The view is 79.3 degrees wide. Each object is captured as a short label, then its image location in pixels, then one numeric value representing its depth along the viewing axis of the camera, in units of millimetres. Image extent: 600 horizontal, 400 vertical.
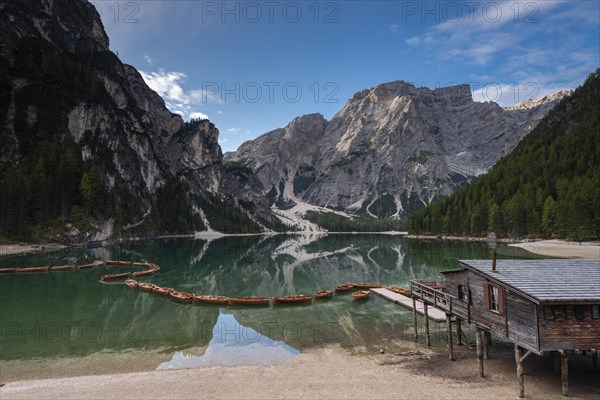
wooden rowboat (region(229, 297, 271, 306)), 49219
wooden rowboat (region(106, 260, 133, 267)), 83625
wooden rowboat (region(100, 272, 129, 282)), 66406
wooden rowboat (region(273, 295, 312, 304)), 49312
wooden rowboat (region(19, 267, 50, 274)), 71950
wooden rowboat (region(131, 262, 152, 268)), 82850
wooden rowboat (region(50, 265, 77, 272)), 75062
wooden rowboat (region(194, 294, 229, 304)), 49969
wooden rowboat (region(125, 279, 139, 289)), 60312
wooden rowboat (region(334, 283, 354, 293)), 56969
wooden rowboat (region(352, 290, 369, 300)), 51250
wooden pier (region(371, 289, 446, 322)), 38991
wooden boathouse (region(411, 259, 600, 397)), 19578
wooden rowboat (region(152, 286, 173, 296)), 54438
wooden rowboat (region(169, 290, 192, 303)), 50691
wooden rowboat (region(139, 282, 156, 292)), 57562
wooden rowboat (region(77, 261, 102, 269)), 79606
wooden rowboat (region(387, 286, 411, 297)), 52119
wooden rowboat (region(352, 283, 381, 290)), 59438
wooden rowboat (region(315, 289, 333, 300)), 52434
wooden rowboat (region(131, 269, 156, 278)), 70631
